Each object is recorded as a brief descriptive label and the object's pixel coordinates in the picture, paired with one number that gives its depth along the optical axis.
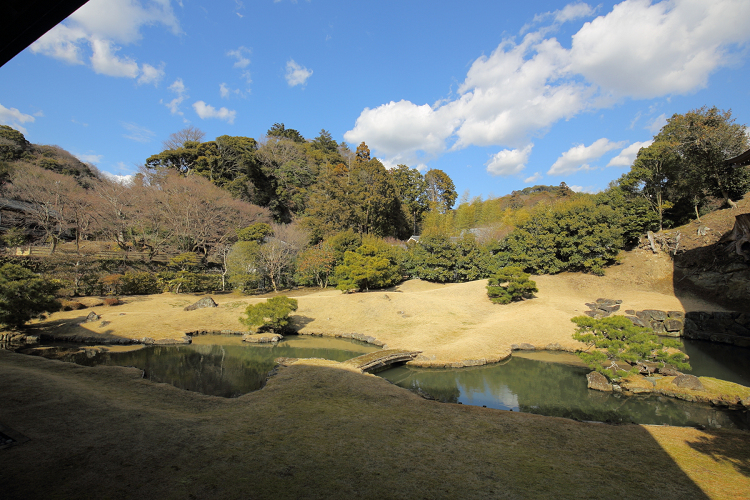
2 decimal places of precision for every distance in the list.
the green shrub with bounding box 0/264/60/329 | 11.27
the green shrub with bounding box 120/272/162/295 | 19.28
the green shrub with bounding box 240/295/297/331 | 14.19
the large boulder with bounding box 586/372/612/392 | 8.68
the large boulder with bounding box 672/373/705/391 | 7.95
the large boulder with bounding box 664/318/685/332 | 14.07
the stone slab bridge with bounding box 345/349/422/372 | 9.91
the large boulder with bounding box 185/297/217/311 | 16.95
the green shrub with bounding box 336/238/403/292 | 19.50
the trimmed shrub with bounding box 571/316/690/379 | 8.39
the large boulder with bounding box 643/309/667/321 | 14.39
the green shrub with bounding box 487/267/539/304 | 17.03
